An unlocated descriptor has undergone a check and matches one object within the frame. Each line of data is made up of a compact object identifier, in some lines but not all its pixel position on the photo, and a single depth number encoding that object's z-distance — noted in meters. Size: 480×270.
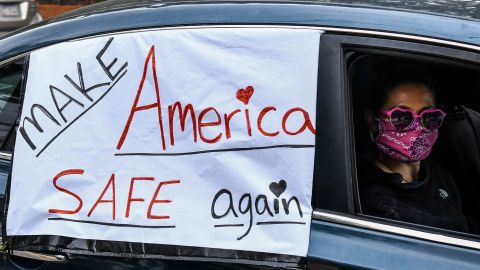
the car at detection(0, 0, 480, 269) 2.00
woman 2.26
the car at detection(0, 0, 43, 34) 9.02
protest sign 2.02
